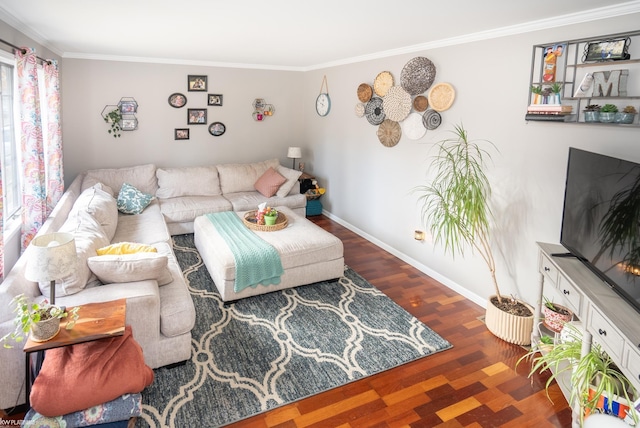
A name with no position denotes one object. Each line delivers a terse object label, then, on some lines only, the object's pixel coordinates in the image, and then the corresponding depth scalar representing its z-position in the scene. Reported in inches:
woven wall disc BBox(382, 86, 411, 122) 179.0
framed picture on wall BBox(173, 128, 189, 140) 247.7
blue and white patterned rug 102.0
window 141.7
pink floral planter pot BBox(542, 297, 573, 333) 118.0
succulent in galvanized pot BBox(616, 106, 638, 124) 99.4
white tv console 73.8
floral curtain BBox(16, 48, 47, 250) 130.0
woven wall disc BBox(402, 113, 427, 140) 173.2
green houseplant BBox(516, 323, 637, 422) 86.0
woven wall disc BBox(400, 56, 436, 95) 165.2
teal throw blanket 148.6
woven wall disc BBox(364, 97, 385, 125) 197.6
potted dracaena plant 129.3
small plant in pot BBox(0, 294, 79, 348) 79.3
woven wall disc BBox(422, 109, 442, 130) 163.6
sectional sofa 101.9
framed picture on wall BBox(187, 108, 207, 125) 248.8
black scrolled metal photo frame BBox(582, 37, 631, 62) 101.7
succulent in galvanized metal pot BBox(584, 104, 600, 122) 105.8
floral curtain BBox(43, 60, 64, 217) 170.4
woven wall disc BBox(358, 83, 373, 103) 203.9
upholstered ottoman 149.7
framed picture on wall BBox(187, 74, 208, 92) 243.3
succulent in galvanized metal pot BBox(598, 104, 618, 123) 102.4
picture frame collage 243.1
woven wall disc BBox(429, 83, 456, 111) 156.6
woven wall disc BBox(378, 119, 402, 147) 187.2
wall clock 245.1
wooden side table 81.5
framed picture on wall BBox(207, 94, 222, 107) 250.8
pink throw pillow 240.4
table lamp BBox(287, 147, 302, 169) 261.6
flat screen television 83.8
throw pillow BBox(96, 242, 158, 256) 120.2
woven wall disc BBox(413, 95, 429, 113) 169.2
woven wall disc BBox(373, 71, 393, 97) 188.9
